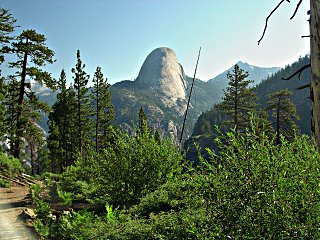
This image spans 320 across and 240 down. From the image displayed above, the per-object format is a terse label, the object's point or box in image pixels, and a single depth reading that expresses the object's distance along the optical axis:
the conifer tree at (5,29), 24.38
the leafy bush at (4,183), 17.38
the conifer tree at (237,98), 36.31
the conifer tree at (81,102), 39.72
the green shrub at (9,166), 20.11
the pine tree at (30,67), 25.16
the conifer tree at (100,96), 41.56
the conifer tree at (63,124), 43.40
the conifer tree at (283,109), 31.91
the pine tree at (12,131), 24.67
